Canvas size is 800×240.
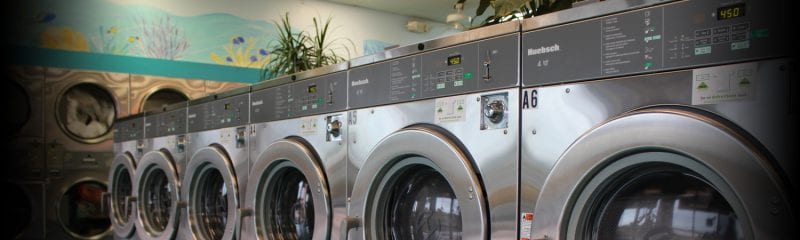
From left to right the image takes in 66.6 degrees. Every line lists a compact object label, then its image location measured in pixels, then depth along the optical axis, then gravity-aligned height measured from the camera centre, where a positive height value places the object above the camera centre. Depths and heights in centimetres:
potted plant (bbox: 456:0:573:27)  209 +39
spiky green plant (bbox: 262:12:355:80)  436 +43
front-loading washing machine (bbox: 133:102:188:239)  350 -36
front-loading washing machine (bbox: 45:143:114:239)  479 -63
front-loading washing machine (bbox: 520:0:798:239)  101 -1
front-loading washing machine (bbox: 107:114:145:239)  417 -41
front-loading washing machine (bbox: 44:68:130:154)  489 +8
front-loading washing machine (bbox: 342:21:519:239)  151 -6
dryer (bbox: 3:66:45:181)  468 -7
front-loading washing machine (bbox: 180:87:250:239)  285 -23
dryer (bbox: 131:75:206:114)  527 +23
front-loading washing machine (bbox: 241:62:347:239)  216 -15
